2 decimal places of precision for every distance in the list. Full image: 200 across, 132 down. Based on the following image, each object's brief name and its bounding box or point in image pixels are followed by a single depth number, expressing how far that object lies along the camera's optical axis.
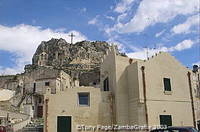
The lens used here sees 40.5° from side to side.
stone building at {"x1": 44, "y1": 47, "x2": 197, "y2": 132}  25.11
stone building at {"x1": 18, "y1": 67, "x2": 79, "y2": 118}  51.22
